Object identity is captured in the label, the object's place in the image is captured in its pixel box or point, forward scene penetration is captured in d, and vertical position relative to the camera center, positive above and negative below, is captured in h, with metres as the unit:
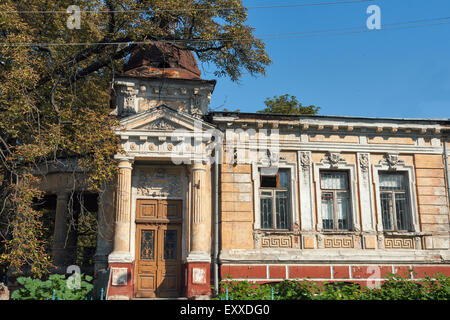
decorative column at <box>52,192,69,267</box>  17.14 +0.00
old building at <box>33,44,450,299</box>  14.74 +0.94
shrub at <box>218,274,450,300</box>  9.62 -1.46
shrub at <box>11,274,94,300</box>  9.85 -1.37
